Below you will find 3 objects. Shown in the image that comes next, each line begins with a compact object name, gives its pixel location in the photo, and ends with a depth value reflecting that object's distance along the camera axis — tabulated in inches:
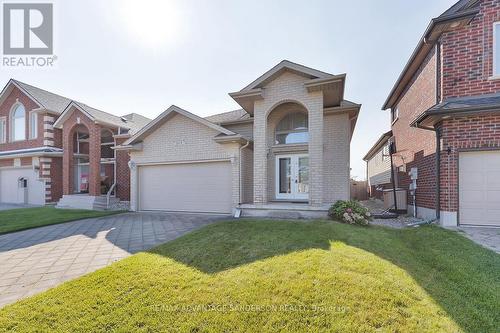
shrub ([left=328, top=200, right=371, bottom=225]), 283.4
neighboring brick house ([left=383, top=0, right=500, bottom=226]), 269.0
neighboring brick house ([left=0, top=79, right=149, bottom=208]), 527.0
